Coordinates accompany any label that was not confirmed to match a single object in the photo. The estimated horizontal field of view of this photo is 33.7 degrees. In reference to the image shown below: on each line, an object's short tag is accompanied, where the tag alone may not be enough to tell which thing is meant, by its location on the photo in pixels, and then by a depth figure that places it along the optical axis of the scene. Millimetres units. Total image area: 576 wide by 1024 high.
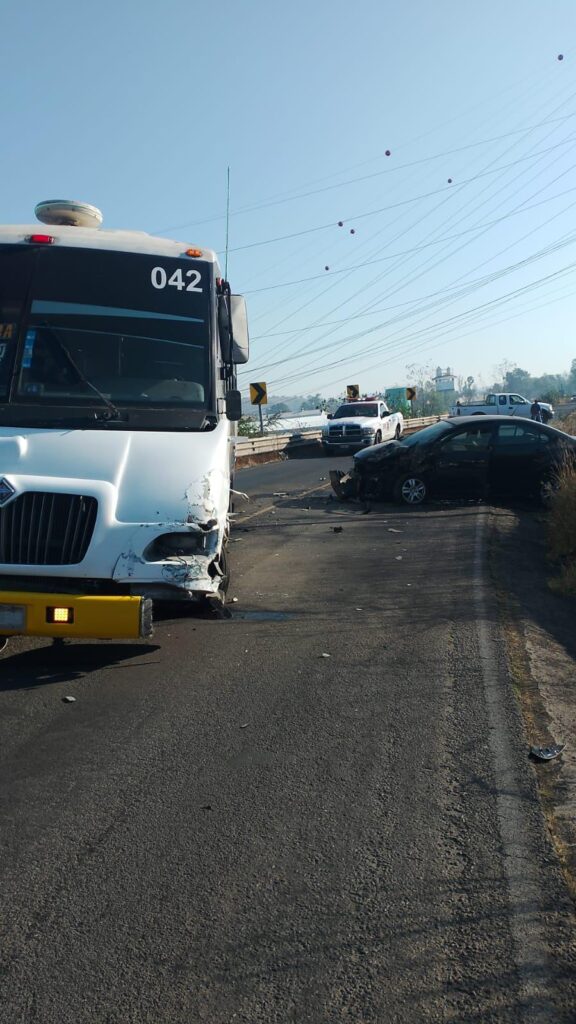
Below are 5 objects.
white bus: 6191
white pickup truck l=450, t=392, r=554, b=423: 47875
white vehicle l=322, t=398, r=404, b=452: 33500
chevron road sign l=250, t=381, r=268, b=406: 37656
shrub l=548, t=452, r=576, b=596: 12016
